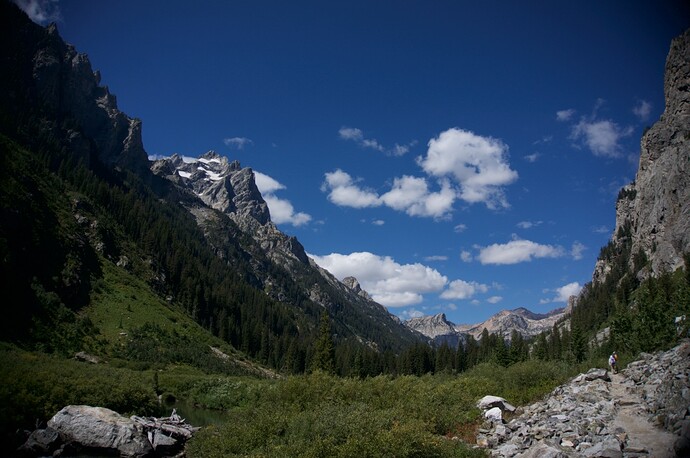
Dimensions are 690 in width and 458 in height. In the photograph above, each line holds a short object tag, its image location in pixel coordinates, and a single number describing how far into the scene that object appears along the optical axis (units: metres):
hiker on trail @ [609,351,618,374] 37.84
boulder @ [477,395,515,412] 32.94
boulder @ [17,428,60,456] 26.14
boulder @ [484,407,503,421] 29.14
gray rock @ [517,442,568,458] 17.52
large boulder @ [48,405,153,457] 28.94
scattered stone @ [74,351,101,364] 61.97
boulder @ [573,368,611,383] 32.47
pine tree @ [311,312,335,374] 90.11
